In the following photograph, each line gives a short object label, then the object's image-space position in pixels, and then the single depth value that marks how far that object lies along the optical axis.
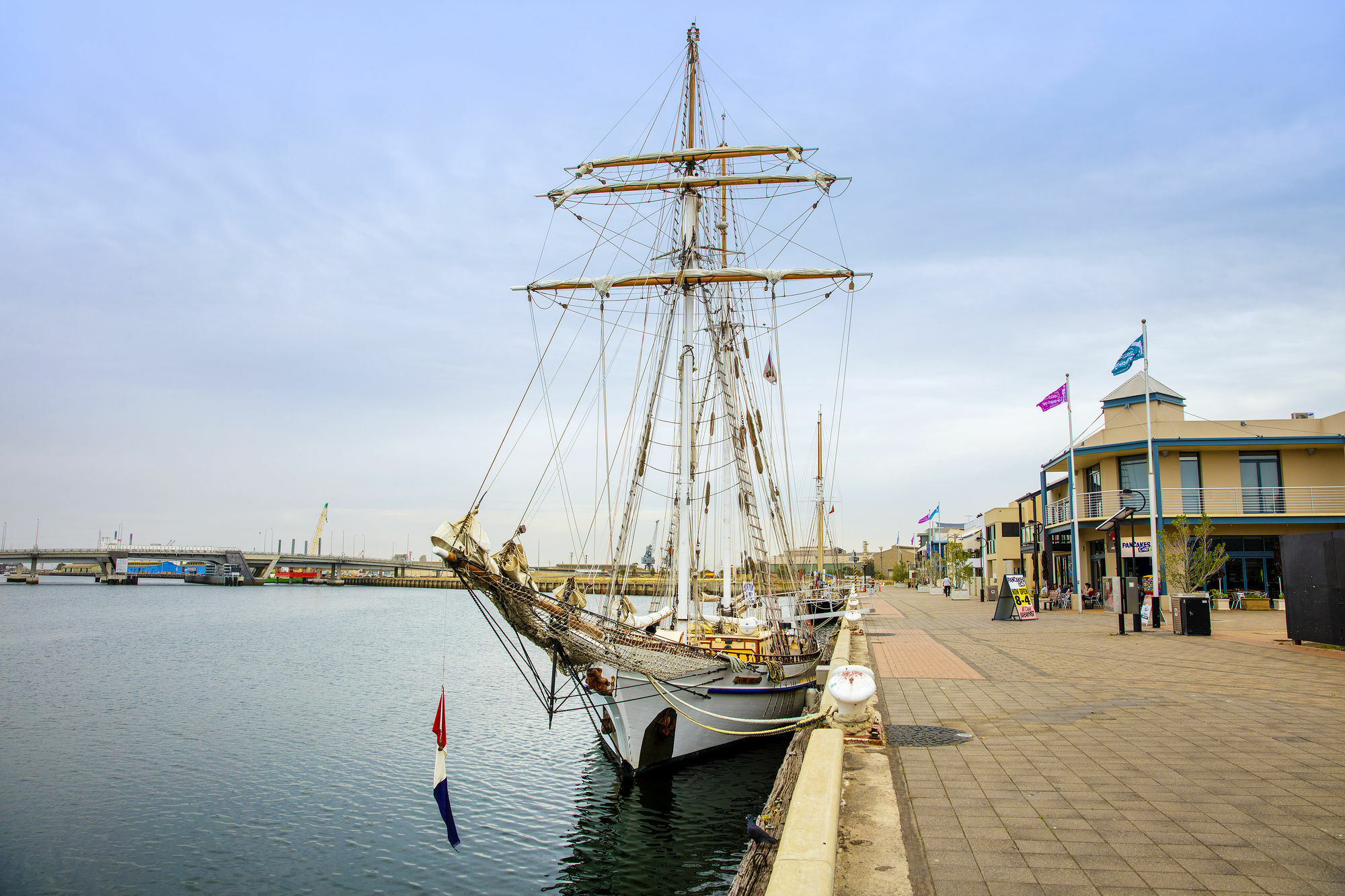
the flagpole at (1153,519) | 28.80
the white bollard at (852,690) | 8.64
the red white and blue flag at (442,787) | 8.47
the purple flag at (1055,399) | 34.75
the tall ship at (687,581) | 12.54
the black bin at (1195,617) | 20.86
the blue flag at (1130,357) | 29.17
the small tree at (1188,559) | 29.64
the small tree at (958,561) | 67.59
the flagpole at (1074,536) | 35.06
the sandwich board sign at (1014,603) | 29.48
